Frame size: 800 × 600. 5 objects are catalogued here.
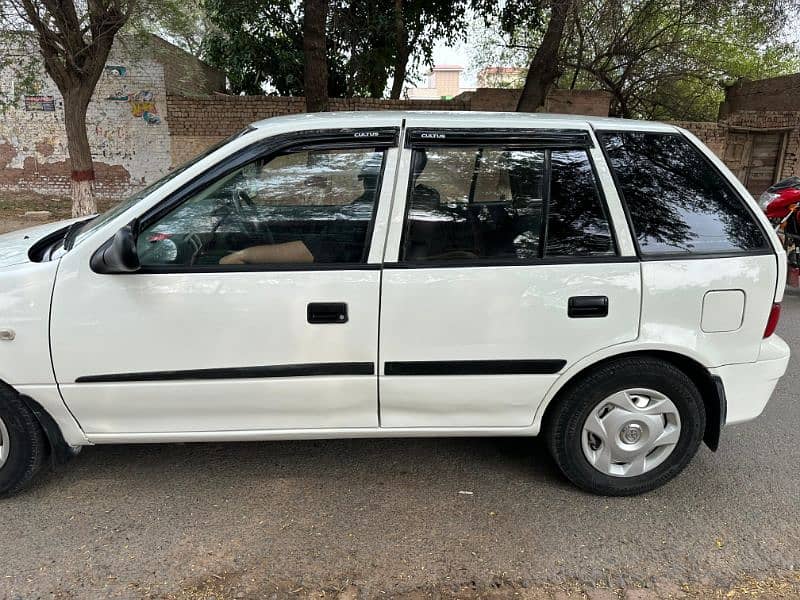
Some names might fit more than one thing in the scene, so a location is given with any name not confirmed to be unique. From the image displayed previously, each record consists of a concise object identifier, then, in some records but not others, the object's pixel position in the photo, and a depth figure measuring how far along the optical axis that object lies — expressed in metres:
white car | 2.52
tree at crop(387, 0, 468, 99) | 12.48
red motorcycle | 7.04
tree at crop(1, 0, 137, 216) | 7.64
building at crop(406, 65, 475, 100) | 62.53
